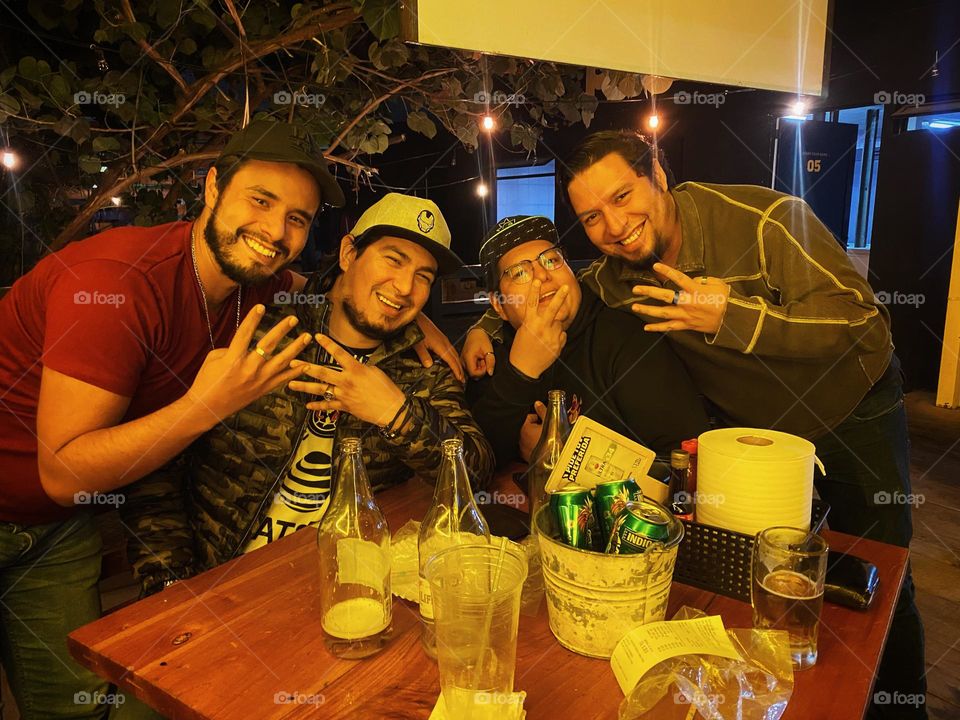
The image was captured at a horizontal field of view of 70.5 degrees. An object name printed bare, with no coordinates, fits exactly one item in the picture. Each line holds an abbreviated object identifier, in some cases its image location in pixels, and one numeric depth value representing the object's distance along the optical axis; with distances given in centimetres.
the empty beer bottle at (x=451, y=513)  114
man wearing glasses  183
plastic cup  86
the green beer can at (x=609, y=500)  103
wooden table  93
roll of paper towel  116
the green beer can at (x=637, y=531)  96
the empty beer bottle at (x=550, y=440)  145
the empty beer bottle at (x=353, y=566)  104
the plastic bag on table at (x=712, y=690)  87
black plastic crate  117
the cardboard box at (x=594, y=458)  124
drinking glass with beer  100
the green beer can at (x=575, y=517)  102
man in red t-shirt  139
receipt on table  91
